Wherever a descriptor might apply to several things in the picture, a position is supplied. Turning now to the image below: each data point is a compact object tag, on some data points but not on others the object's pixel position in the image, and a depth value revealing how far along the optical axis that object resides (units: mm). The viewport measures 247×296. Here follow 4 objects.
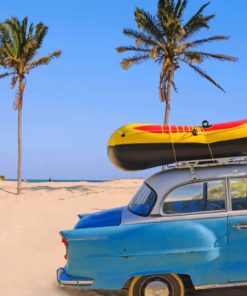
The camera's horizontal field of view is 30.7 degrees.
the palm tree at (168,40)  26766
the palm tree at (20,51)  26656
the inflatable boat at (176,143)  5543
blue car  5246
